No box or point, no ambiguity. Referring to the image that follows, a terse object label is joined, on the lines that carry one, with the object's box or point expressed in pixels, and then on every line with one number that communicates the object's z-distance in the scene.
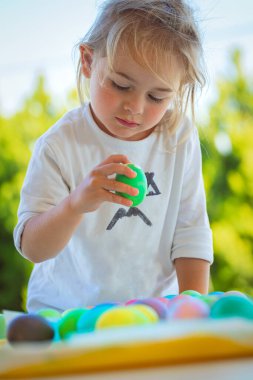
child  1.30
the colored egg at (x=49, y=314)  0.96
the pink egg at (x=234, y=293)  0.99
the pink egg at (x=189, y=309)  0.83
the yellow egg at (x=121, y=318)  0.77
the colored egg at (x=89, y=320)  0.82
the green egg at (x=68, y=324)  0.83
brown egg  0.79
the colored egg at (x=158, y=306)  0.88
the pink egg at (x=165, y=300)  0.97
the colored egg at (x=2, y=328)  0.96
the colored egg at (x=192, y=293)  1.09
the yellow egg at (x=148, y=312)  0.82
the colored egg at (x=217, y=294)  1.08
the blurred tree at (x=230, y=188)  3.80
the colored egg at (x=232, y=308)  0.82
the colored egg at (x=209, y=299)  0.92
